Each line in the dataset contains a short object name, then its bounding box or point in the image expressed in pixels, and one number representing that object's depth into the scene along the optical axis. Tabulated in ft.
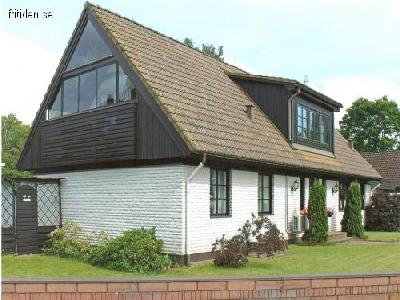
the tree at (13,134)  192.95
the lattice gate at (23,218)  48.96
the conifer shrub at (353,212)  69.15
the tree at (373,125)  211.41
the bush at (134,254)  38.83
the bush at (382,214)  86.53
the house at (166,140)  42.73
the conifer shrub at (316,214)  57.98
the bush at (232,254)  40.32
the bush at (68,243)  47.34
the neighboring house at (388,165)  126.21
